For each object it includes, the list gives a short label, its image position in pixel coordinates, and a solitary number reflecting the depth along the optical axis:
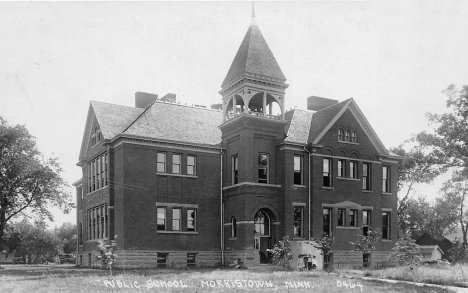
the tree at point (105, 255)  19.92
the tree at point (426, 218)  63.08
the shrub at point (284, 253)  26.57
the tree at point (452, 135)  36.34
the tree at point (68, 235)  111.38
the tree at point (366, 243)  30.84
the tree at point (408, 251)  22.45
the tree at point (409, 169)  53.03
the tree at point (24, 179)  47.53
